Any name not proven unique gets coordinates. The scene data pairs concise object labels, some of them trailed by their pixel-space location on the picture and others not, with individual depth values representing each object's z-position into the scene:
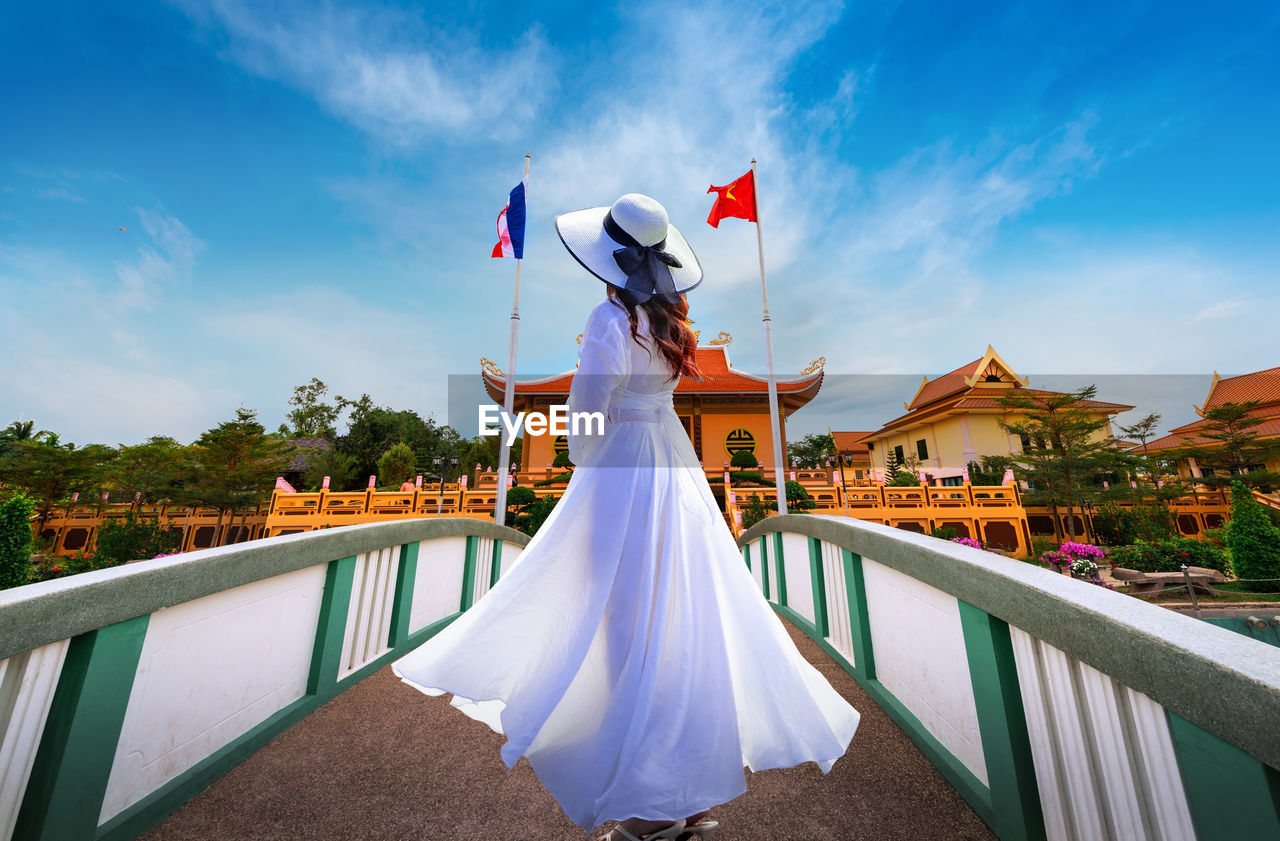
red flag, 8.35
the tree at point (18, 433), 22.80
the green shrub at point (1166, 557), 9.61
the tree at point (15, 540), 8.85
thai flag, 8.12
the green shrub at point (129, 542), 13.10
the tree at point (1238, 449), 14.17
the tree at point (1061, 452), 13.48
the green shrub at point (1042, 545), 12.60
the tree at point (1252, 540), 8.81
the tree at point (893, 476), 15.63
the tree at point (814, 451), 33.71
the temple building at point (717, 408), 14.97
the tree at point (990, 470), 15.67
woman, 1.08
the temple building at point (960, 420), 19.05
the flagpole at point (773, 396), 8.04
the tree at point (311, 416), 33.16
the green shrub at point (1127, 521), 13.37
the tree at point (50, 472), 16.28
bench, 8.67
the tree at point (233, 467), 15.67
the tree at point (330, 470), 20.27
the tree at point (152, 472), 15.73
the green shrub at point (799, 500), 10.59
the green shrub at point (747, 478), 12.07
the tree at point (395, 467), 19.97
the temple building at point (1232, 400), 16.58
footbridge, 0.76
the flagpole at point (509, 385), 7.86
